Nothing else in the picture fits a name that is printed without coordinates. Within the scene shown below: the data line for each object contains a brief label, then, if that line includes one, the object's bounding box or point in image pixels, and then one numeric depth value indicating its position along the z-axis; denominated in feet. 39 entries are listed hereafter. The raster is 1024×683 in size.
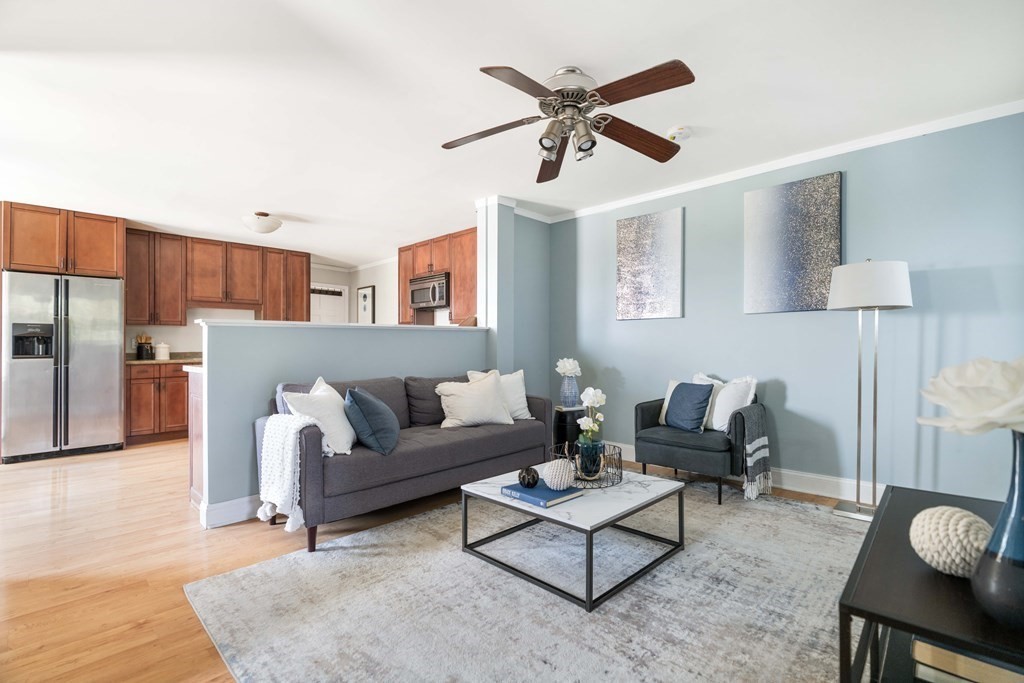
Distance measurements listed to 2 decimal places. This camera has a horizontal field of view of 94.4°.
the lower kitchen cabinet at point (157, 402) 17.44
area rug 5.40
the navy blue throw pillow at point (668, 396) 12.73
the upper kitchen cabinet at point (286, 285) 21.68
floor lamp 9.07
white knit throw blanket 8.31
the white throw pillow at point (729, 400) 11.50
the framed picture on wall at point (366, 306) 25.79
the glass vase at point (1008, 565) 3.23
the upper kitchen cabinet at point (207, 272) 19.65
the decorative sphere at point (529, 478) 7.65
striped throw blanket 10.63
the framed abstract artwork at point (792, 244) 11.15
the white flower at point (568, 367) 14.73
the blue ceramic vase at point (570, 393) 14.80
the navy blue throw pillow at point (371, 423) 9.25
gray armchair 10.55
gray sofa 8.39
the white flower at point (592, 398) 8.49
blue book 7.09
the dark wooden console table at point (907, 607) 3.20
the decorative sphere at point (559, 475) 7.48
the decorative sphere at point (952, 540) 3.94
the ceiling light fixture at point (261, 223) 15.96
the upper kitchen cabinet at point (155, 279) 18.17
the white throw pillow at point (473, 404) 11.69
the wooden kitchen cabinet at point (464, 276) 17.26
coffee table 6.51
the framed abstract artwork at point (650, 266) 13.85
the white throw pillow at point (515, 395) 12.58
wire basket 8.17
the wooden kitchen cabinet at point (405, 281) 20.51
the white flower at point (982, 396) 3.08
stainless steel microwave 18.31
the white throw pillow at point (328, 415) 8.78
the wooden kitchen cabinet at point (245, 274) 20.67
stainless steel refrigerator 14.92
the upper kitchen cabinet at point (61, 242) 15.17
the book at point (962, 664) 3.79
